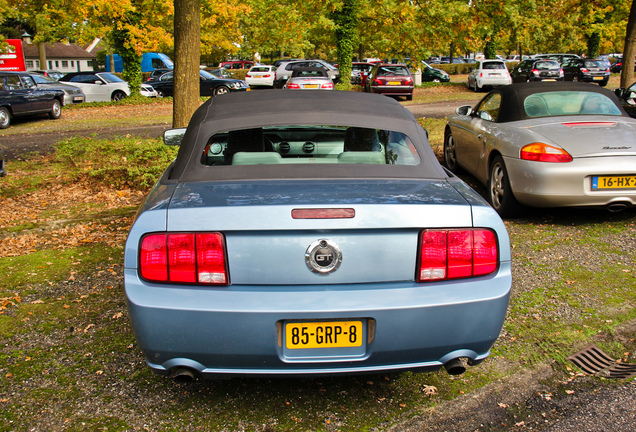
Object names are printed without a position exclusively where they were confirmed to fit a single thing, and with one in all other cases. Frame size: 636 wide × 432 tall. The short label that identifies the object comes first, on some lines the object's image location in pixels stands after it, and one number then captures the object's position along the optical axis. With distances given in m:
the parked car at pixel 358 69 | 35.14
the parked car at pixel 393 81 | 24.91
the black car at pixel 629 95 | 10.60
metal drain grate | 3.19
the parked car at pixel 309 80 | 23.19
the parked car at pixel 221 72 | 31.30
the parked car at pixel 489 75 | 29.27
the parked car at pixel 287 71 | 32.19
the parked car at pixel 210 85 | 26.03
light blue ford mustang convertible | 2.42
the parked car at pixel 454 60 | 72.94
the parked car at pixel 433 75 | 39.38
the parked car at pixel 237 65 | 49.19
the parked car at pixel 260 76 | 32.62
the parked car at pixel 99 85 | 25.67
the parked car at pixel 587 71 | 31.22
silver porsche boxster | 5.50
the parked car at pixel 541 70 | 29.56
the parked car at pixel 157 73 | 28.54
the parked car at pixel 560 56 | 34.01
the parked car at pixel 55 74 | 36.59
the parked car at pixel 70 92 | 23.75
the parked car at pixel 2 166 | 9.21
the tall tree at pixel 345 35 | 26.16
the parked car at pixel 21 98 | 17.02
